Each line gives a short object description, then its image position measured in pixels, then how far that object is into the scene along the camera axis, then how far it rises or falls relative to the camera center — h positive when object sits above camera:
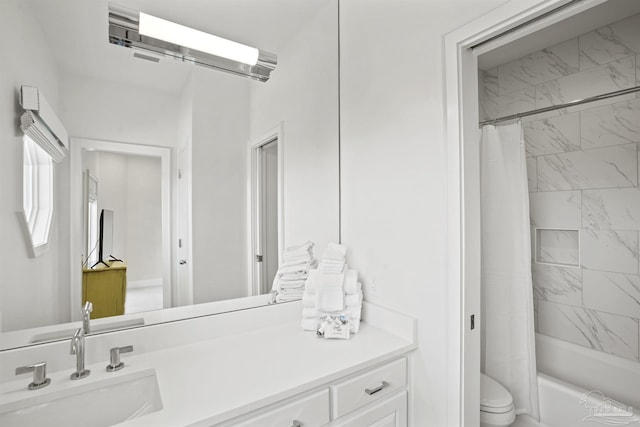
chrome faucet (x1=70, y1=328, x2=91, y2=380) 0.99 -0.42
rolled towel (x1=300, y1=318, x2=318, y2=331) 1.48 -0.51
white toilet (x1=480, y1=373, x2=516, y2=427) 1.56 -0.97
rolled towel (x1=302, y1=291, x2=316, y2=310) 1.51 -0.40
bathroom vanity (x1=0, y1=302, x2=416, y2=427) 0.91 -0.53
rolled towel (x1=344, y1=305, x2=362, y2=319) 1.48 -0.45
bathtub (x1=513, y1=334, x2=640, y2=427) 1.68 -1.03
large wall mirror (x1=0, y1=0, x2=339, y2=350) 1.05 +0.26
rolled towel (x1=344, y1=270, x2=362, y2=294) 1.53 -0.32
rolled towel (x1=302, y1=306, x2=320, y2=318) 1.50 -0.45
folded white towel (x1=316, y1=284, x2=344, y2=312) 1.49 -0.39
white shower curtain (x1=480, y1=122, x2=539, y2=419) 1.83 -0.29
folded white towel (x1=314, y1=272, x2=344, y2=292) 1.52 -0.31
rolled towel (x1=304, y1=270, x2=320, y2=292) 1.52 -0.31
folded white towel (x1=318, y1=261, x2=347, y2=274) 1.57 -0.25
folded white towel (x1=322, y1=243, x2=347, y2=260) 1.62 -0.18
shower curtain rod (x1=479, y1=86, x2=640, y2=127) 1.76 +0.67
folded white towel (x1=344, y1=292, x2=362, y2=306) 1.51 -0.40
